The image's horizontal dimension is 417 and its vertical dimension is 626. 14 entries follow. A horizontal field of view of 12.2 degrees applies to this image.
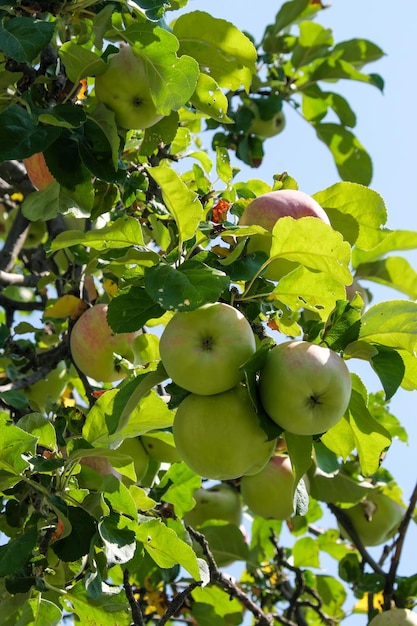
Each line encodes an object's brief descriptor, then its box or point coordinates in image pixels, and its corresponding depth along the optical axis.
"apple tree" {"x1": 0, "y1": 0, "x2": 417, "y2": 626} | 1.37
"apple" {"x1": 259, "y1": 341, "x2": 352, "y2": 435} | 1.34
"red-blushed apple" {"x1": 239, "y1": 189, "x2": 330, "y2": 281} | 1.45
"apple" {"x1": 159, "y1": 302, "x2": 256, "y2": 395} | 1.35
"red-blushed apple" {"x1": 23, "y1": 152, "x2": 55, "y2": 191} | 1.64
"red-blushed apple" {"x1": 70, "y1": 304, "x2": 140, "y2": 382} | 1.73
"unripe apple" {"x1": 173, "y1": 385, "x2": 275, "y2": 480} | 1.36
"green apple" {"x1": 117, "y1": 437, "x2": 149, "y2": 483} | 1.64
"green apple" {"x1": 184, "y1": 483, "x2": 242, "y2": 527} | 1.96
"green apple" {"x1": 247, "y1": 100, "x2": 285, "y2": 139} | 2.42
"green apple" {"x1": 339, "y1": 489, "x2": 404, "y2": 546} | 2.00
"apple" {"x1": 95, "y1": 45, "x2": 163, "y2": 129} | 1.55
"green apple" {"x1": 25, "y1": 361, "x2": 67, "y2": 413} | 1.98
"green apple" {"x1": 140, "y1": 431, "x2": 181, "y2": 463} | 1.64
